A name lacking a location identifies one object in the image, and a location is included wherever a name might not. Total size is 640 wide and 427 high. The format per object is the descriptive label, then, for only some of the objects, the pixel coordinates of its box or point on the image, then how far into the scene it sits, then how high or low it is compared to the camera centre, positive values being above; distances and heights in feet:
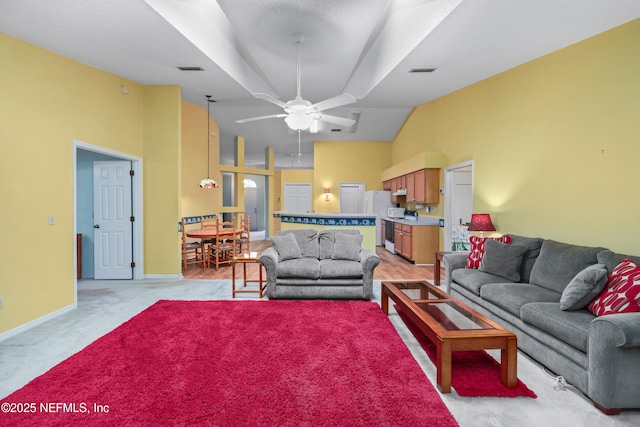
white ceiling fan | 11.41 +3.94
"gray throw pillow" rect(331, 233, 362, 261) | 13.70 -1.98
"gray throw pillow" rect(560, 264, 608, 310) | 7.50 -2.11
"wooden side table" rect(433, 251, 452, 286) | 15.09 -3.37
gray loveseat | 12.59 -3.15
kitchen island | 17.92 -1.09
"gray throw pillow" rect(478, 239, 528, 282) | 10.90 -2.06
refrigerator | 28.48 +0.34
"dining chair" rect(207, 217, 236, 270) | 18.69 -2.86
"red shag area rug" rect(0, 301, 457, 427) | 5.96 -4.27
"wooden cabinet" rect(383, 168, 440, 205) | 20.08 +1.44
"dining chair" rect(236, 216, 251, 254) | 20.68 -2.43
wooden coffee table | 6.79 -3.12
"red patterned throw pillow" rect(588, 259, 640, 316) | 6.68 -2.04
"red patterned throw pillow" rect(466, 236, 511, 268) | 12.41 -1.91
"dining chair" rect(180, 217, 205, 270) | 18.86 -3.44
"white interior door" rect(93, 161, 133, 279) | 16.33 -0.90
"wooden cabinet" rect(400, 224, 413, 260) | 20.52 -2.62
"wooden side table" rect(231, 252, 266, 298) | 12.84 -2.41
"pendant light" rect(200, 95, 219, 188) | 20.83 +1.47
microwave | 26.44 -0.58
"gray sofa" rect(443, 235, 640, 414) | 5.97 -2.87
